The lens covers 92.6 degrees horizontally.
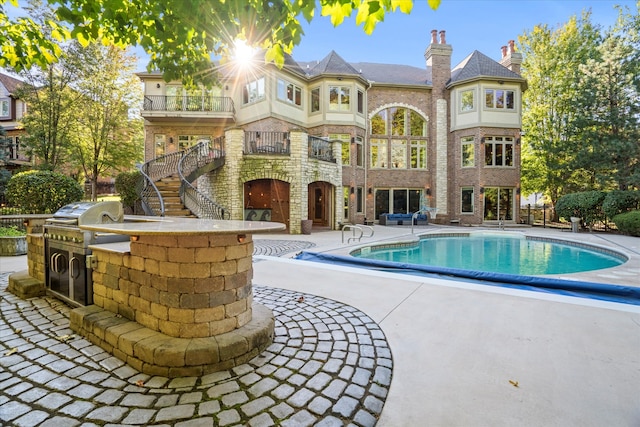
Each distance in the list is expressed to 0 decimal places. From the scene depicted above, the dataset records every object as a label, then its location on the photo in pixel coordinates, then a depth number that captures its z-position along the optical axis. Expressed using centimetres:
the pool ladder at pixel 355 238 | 1020
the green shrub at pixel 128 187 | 1367
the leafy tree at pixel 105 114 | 1625
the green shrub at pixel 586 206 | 1373
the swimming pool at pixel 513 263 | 438
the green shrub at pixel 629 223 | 1150
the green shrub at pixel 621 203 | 1293
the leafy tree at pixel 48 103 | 1478
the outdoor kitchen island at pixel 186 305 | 220
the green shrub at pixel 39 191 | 941
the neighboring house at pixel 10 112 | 2133
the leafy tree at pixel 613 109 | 1452
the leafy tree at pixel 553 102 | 1744
